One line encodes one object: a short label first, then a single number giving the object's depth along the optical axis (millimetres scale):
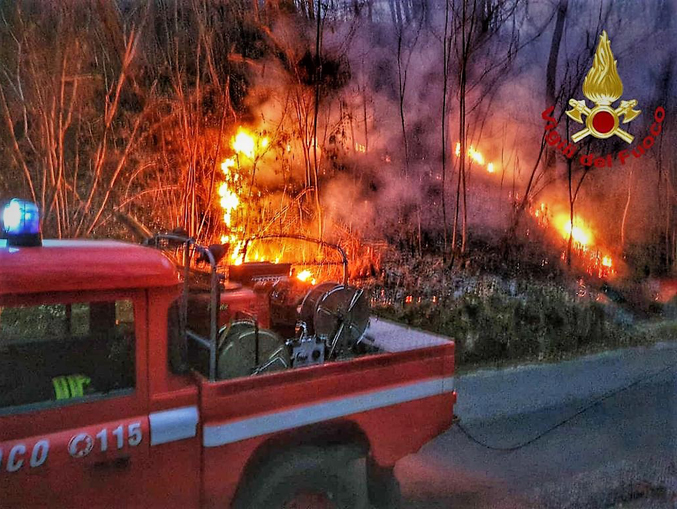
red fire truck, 2260
